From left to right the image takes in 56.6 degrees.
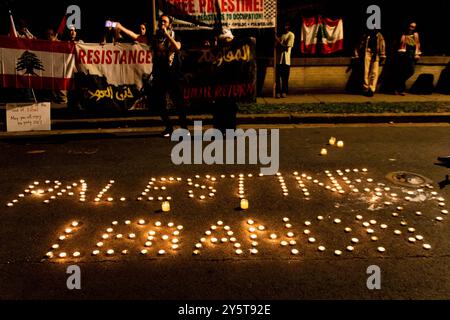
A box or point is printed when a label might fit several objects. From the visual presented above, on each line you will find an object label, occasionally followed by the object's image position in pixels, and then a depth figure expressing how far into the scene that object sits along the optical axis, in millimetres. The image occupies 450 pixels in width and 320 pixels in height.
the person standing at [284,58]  11328
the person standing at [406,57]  11570
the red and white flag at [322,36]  12133
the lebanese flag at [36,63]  8641
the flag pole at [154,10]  10296
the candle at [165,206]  4484
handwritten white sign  8492
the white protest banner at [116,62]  8914
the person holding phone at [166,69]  7363
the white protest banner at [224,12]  10609
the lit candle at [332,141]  7200
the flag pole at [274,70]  11248
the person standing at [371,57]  11602
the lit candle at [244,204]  4527
